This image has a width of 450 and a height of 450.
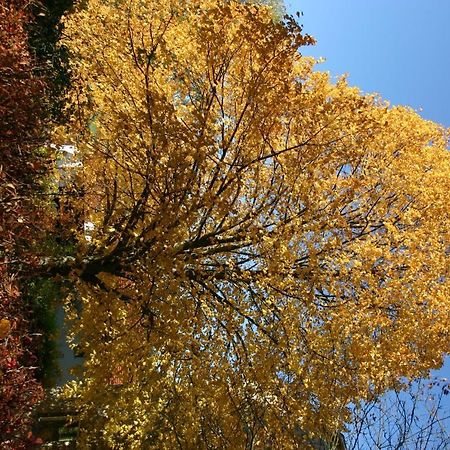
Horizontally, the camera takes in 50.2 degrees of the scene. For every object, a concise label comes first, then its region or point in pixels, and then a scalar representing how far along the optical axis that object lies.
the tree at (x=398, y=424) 6.22
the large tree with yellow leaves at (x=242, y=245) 5.71
